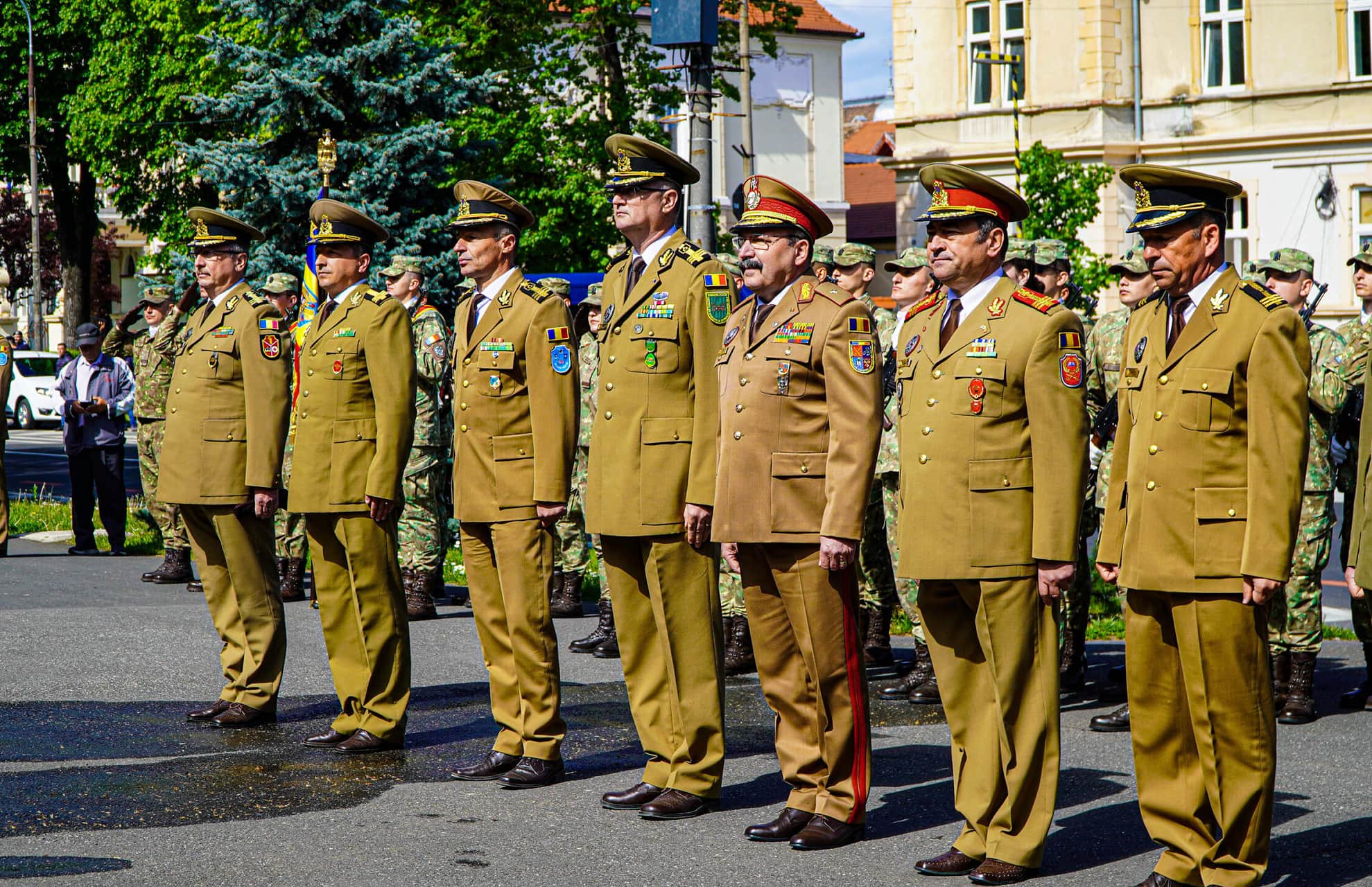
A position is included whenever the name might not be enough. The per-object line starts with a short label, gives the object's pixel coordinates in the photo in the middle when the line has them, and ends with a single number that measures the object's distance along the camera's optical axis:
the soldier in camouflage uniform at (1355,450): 7.99
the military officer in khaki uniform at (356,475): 7.26
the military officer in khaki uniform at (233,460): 7.82
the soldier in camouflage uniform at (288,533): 12.01
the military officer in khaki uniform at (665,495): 6.21
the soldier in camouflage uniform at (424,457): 11.28
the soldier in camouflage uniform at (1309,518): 8.01
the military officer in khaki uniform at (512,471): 6.67
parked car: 37.12
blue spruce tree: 17.88
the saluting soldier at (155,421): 12.90
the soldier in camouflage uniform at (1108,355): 8.23
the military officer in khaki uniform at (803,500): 5.73
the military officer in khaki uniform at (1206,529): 4.92
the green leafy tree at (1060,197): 22.58
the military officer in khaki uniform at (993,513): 5.29
